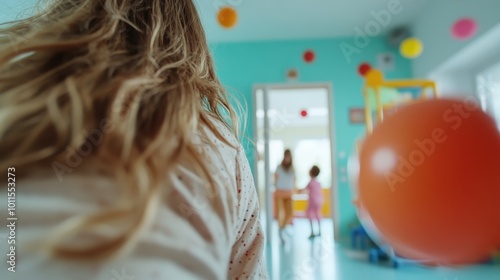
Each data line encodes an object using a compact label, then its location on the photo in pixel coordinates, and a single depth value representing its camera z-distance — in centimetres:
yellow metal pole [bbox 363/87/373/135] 217
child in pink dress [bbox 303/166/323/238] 390
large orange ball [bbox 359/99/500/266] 53
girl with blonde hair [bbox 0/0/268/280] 29
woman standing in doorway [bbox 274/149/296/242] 393
